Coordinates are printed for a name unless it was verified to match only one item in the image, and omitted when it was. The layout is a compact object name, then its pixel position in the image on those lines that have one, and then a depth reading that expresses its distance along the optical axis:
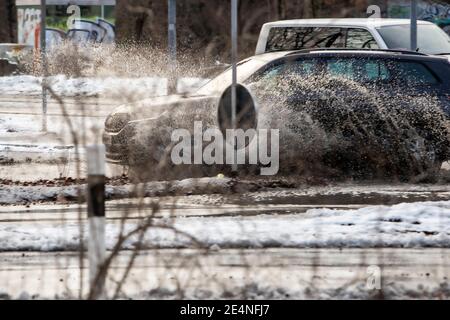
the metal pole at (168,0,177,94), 19.28
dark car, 13.39
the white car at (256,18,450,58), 19.22
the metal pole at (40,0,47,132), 20.08
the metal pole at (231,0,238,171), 12.95
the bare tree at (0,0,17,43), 45.28
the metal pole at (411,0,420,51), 17.73
